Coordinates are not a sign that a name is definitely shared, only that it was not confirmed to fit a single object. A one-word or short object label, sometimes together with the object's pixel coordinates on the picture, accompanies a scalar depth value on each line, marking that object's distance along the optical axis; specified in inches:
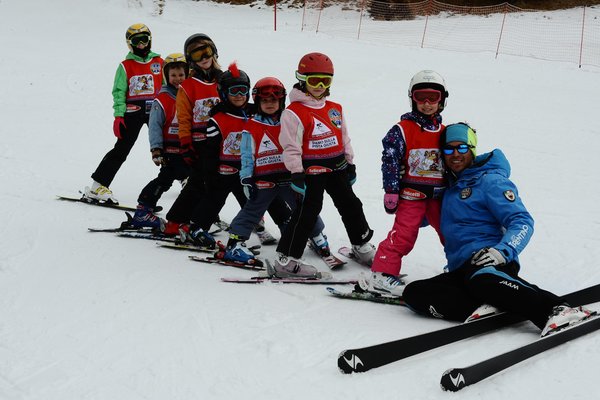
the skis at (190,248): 251.6
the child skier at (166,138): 269.9
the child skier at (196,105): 254.2
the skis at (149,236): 264.2
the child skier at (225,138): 239.0
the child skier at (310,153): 212.7
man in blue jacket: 169.0
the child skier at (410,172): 206.7
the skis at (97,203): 309.0
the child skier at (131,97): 299.1
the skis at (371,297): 199.3
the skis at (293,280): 214.8
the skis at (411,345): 148.8
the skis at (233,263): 233.5
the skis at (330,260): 235.9
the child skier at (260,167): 227.3
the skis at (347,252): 245.9
